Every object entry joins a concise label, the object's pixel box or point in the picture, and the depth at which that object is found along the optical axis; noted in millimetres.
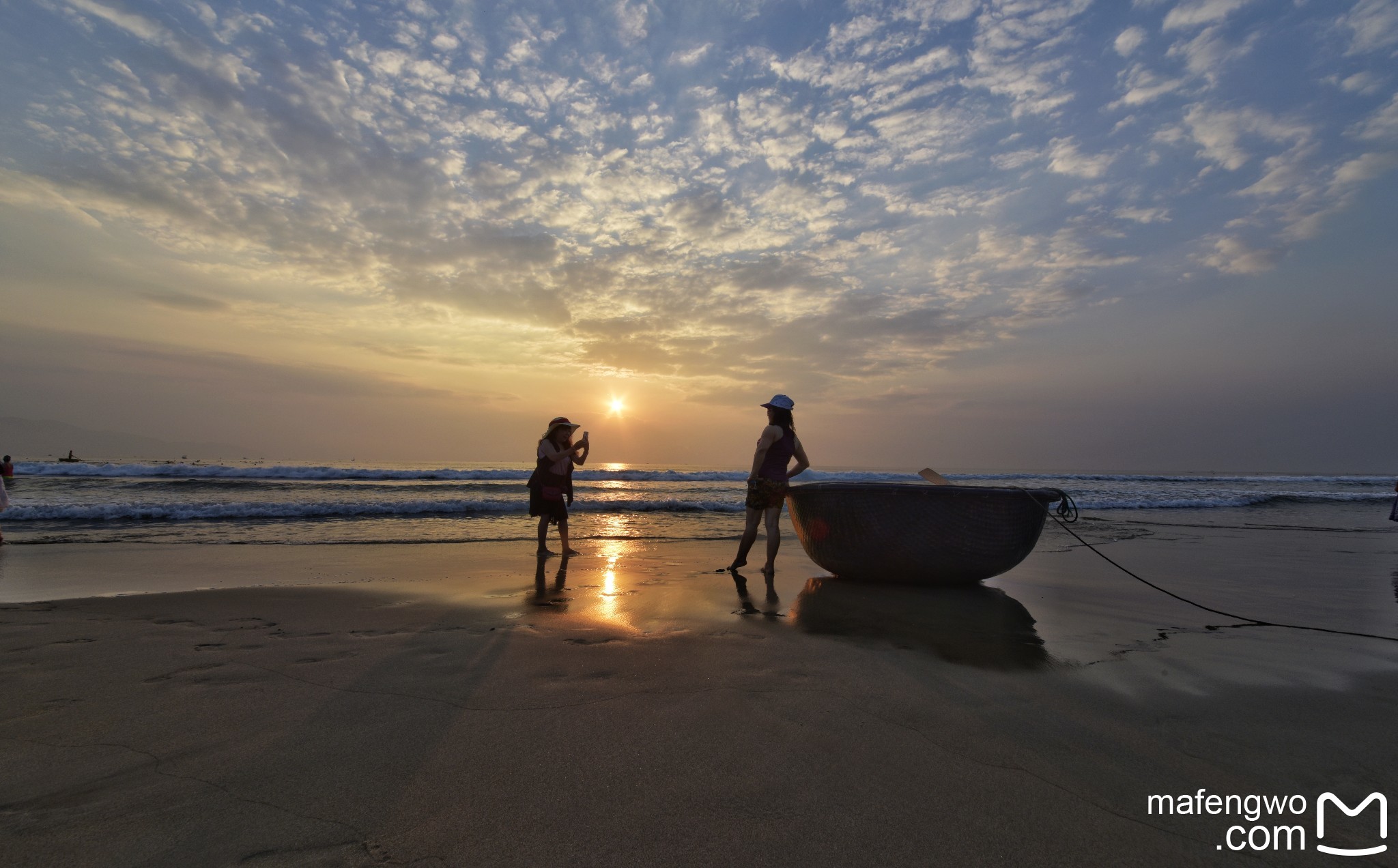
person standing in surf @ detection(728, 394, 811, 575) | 6613
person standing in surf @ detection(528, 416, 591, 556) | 8320
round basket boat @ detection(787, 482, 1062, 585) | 5516
